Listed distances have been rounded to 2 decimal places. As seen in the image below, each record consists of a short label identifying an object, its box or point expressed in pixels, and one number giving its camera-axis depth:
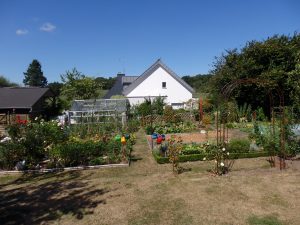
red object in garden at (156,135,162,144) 14.56
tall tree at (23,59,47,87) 88.19
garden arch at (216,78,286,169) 10.45
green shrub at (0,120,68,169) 11.09
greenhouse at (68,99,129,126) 20.34
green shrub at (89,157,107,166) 11.24
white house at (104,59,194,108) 30.86
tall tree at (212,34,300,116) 21.53
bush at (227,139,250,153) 12.00
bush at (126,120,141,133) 19.91
